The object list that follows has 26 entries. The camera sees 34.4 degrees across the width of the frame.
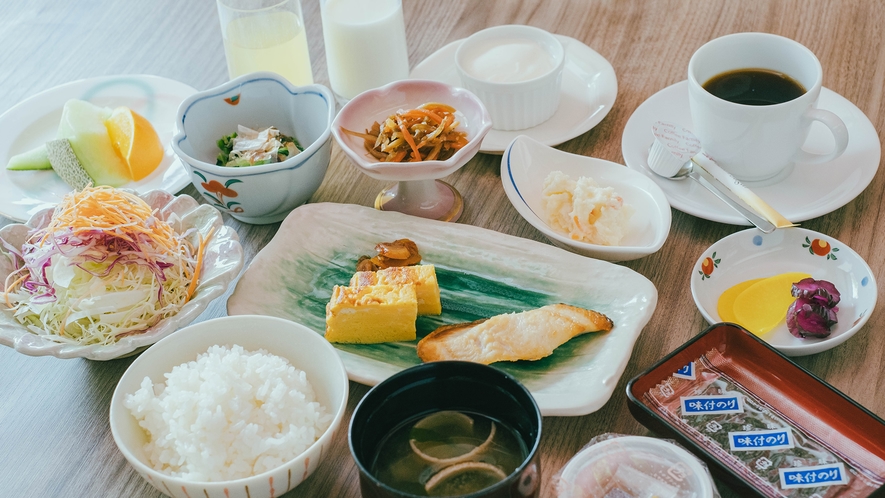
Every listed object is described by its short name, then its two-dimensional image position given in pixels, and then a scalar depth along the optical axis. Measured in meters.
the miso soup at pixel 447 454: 0.74
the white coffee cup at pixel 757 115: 0.91
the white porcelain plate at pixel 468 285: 0.82
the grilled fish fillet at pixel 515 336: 0.83
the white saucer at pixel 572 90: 1.01
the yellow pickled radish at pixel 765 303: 0.85
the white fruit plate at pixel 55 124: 0.98
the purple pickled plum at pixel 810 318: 0.83
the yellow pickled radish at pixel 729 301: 0.86
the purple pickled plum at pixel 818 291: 0.83
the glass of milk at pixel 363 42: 1.03
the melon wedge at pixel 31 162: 1.00
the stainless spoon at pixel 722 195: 0.89
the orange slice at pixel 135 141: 0.98
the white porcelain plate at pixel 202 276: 0.82
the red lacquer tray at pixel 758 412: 0.76
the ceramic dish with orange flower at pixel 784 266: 0.85
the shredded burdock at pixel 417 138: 0.92
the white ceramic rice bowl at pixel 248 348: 0.75
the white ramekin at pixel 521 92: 0.99
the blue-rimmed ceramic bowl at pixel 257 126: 0.91
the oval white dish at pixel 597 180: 0.90
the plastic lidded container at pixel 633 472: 0.73
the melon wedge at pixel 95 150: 0.99
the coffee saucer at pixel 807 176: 0.92
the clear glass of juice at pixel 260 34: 1.03
